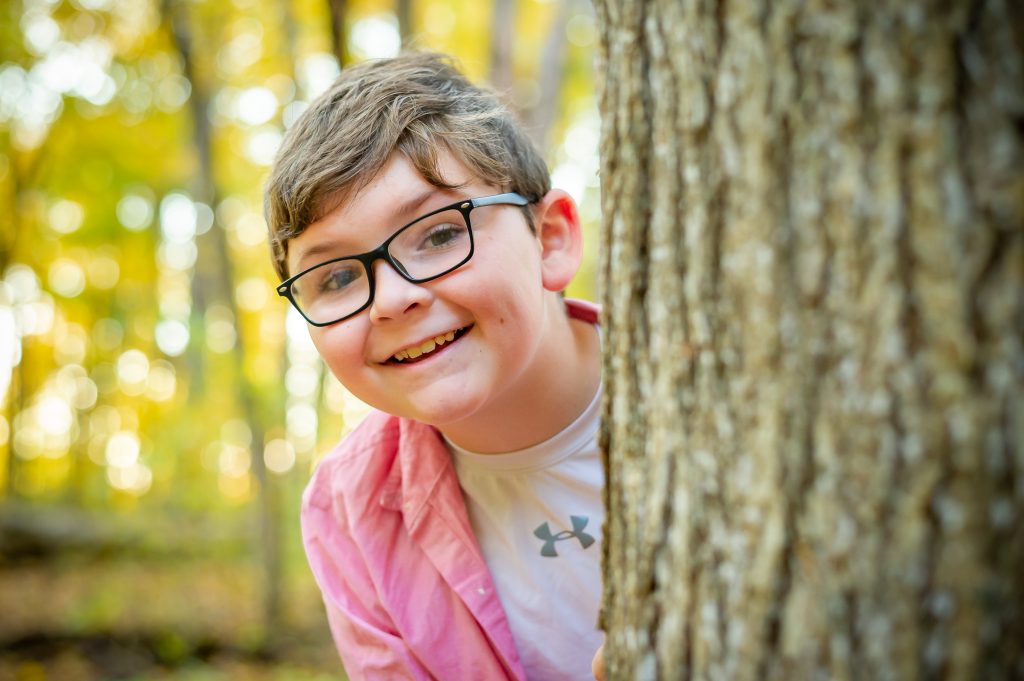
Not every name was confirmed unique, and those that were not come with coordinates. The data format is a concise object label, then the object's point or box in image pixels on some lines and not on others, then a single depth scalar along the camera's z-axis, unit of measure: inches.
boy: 72.2
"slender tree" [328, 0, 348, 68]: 146.4
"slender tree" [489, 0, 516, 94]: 206.8
